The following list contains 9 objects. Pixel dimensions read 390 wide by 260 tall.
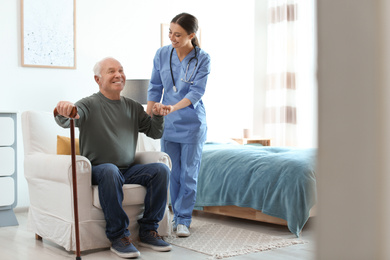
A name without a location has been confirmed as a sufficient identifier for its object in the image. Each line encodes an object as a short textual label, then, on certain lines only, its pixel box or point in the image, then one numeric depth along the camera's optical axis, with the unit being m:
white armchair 2.60
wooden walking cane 2.31
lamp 4.43
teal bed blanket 3.10
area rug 2.69
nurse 3.11
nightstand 5.31
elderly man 2.58
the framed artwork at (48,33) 4.25
